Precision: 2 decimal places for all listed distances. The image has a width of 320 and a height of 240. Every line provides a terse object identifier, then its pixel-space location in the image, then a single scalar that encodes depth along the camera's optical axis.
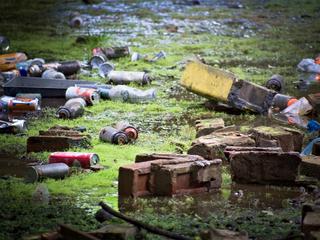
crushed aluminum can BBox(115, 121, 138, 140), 15.54
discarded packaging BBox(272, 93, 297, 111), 18.31
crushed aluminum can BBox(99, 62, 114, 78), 21.43
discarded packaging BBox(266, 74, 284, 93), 19.84
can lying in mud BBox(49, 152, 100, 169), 13.70
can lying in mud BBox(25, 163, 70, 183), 13.04
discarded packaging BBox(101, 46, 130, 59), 23.57
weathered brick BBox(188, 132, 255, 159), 14.11
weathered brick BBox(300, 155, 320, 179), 13.48
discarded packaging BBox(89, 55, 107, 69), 22.44
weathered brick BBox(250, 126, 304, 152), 14.50
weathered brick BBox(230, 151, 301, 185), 12.98
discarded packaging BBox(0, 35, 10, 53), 24.19
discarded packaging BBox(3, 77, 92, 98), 19.15
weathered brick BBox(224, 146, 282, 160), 13.39
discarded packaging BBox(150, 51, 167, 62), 23.63
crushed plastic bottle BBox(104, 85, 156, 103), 18.88
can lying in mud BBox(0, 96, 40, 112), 17.87
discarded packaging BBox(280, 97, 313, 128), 17.85
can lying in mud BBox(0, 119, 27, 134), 16.00
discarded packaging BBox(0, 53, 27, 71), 21.96
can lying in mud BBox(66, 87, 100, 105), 18.45
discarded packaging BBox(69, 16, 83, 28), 29.89
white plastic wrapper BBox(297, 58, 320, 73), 22.55
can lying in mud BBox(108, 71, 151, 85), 20.34
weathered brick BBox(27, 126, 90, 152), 14.73
